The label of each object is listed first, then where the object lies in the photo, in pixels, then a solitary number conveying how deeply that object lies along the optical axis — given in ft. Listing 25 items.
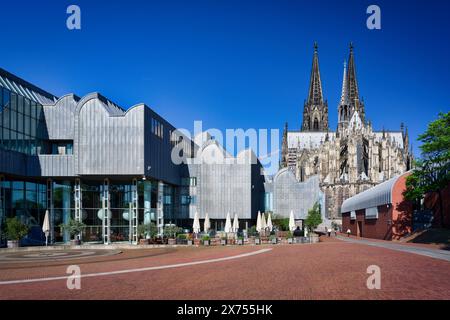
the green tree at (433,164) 131.54
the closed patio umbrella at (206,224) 160.38
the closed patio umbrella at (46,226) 131.03
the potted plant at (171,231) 145.07
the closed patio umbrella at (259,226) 155.84
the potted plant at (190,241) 132.16
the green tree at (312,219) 212.64
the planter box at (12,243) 123.85
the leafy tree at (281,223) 207.71
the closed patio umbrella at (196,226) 150.51
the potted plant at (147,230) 145.79
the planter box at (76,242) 137.28
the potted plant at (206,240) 132.15
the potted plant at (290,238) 140.87
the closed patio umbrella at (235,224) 157.07
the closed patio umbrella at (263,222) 162.50
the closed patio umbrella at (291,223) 157.87
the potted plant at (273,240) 138.92
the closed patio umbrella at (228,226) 150.36
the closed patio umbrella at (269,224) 166.83
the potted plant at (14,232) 123.44
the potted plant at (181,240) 134.57
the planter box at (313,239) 146.51
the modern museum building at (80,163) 142.19
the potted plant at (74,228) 138.62
